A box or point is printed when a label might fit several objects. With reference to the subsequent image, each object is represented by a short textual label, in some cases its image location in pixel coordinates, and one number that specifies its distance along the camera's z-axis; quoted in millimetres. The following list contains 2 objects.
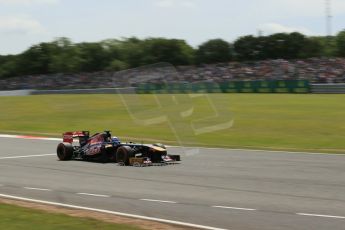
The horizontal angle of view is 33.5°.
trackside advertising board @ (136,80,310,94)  46575
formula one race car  15180
